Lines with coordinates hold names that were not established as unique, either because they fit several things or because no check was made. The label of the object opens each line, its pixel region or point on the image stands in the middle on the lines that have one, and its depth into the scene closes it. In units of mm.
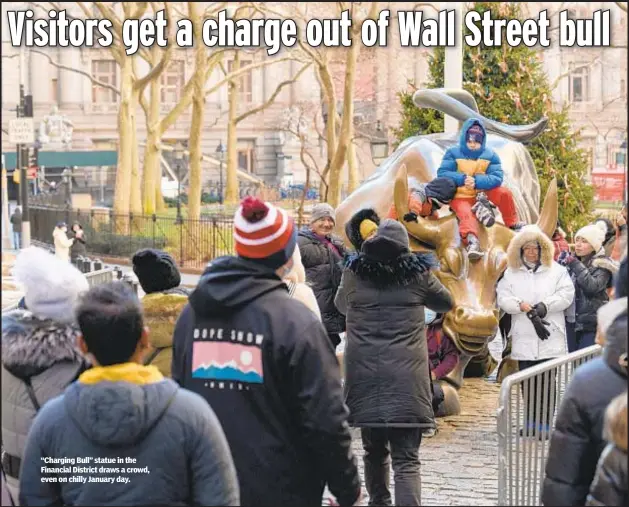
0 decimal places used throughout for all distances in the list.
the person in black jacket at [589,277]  10977
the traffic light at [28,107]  35062
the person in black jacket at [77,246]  26938
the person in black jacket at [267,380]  5359
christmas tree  18156
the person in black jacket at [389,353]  7516
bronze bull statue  10586
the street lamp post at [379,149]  25328
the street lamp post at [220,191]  53125
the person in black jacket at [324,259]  11266
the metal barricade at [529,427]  6910
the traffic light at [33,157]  42009
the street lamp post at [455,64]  16203
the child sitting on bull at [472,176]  11047
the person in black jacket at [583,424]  4746
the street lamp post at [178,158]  59778
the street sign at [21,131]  33062
